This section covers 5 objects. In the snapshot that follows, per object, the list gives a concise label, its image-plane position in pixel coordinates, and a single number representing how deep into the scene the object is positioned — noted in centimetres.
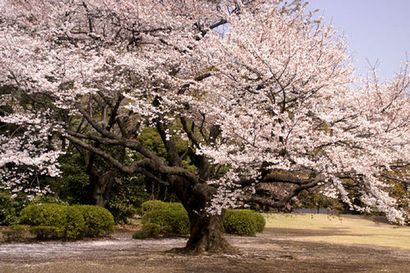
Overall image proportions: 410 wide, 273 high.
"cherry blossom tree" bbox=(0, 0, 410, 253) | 1004
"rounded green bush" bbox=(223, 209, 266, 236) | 2177
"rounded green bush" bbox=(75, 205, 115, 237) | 1819
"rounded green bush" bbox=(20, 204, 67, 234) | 1738
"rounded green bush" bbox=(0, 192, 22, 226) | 1917
